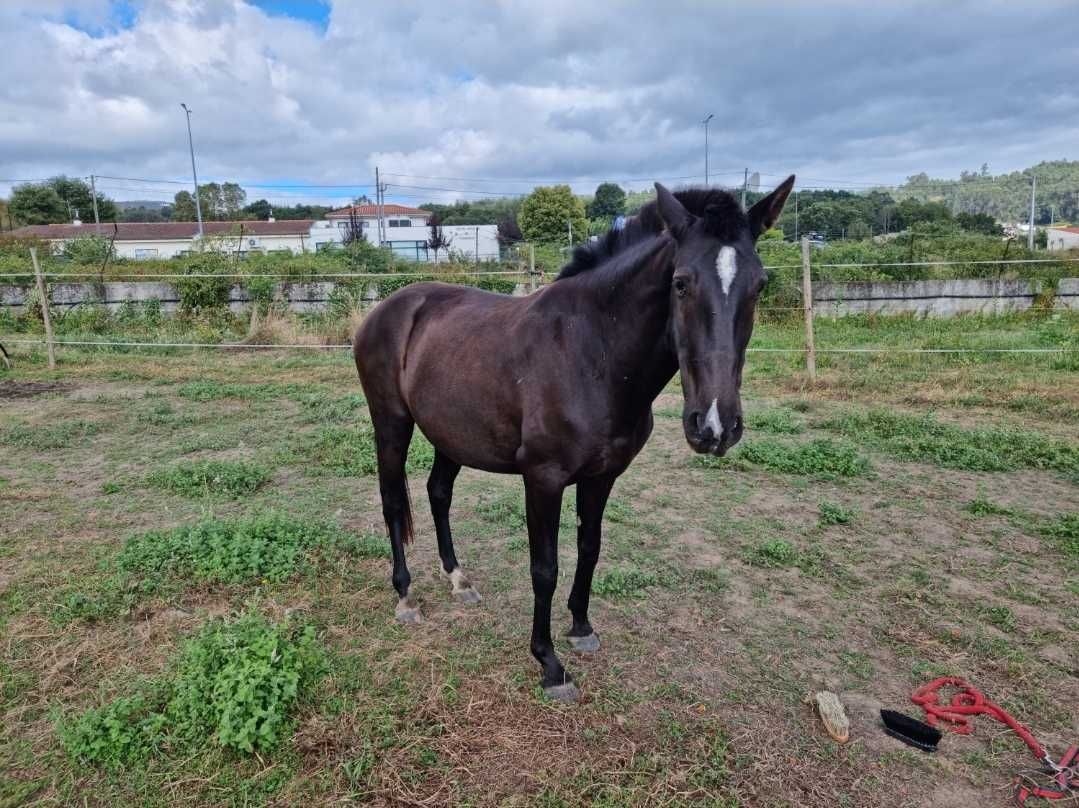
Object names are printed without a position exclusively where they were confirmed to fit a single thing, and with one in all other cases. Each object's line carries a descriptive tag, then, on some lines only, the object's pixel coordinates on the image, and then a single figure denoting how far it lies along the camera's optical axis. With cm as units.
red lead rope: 217
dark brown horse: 198
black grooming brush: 237
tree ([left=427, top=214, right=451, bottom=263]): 2884
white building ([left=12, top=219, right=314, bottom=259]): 4091
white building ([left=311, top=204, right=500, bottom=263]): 4847
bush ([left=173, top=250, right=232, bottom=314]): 1280
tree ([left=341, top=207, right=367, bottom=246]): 2425
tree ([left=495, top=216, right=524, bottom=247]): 5147
